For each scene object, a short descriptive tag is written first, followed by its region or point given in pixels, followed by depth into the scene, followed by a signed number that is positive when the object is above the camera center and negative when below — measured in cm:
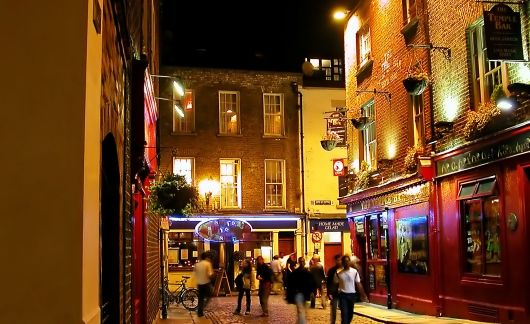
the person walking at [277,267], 2702 -77
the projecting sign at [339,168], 2751 +331
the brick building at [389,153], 1806 +294
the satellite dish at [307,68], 3442 +931
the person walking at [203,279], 1905 -85
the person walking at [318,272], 2106 -81
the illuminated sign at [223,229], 3038 +91
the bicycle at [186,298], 2383 -178
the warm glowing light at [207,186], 3259 +311
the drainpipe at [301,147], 3416 +525
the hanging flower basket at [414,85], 1625 +395
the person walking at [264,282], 2038 -107
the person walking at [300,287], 1380 -82
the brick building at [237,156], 3325 +478
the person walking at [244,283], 2152 -117
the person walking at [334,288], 1604 -100
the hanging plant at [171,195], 1438 +119
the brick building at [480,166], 1283 +169
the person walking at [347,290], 1388 -91
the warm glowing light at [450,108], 1606 +336
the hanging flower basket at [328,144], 2434 +377
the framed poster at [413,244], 1797 +3
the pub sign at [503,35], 1255 +397
